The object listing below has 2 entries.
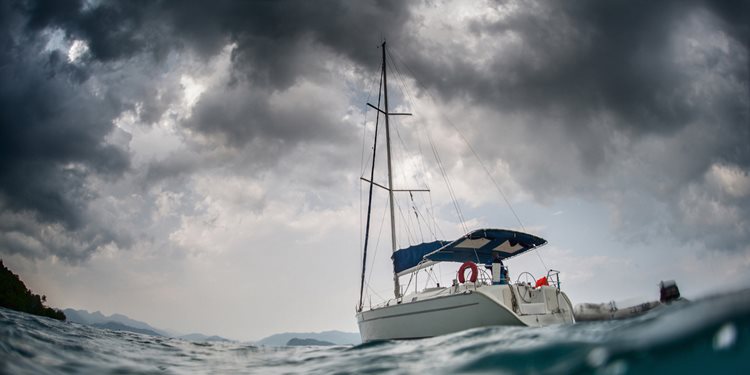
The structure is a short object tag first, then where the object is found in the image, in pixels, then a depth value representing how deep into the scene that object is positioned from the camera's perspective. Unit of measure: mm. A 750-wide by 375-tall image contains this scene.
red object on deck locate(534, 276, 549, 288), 12883
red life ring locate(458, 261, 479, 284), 11836
